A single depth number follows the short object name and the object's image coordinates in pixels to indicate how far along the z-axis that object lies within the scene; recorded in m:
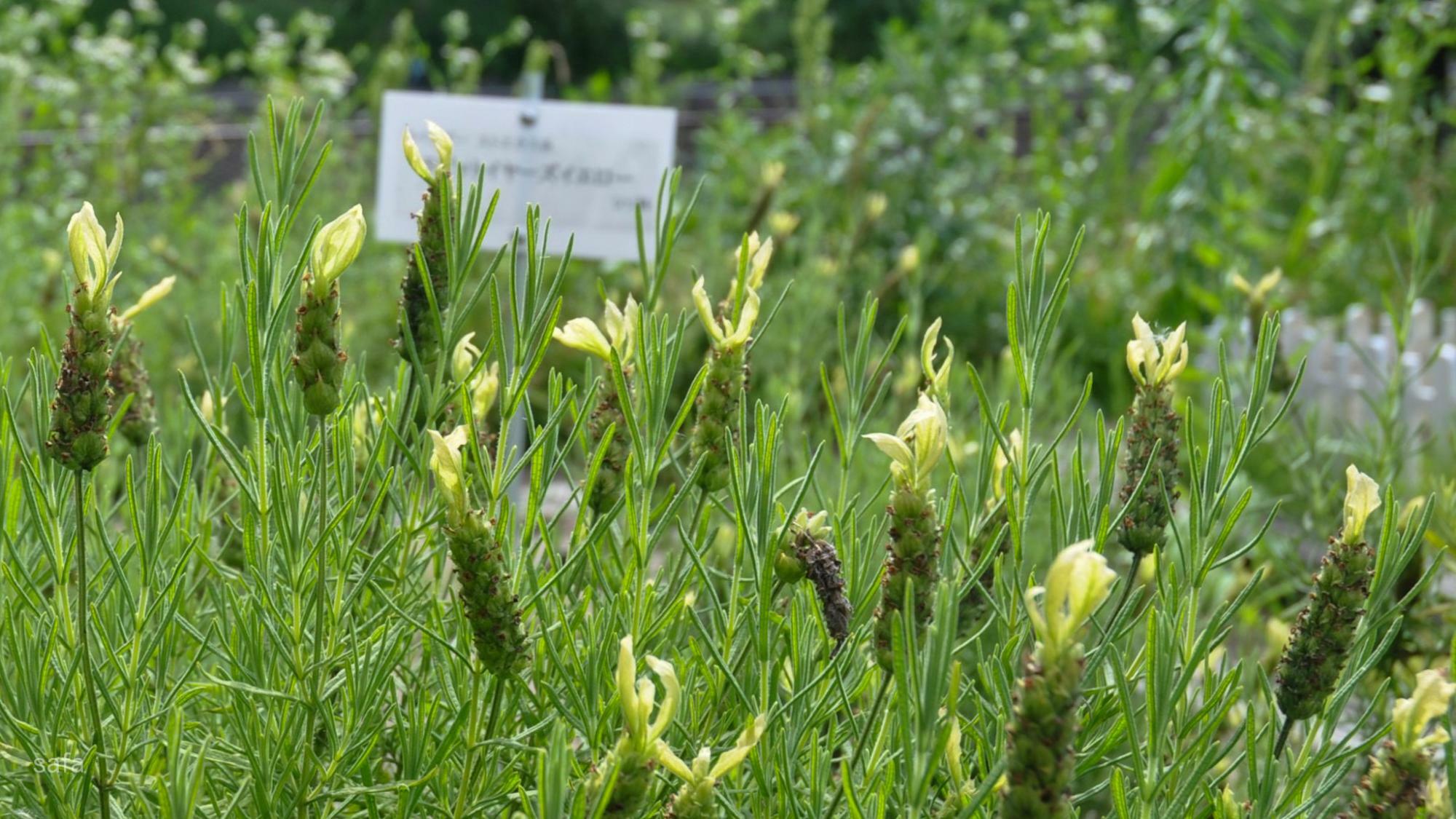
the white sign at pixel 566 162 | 2.99
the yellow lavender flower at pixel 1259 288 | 1.73
